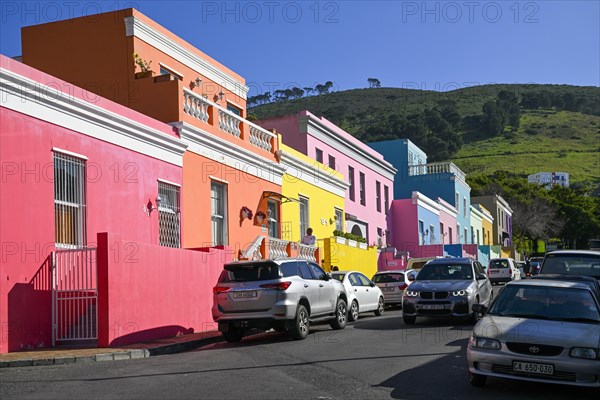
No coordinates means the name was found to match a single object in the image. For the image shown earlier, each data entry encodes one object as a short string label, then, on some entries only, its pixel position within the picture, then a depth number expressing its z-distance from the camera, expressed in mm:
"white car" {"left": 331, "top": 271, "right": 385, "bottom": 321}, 20203
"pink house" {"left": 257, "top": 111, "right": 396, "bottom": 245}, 32156
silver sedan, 8922
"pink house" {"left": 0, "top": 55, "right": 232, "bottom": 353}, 14117
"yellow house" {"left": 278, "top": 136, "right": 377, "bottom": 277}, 26828
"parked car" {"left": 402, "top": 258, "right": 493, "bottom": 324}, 17734
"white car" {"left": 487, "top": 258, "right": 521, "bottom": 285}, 43969
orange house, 20266
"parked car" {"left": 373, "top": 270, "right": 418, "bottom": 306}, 25688
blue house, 50906
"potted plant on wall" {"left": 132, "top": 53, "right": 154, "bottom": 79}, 20781
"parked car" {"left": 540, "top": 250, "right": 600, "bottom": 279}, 17012
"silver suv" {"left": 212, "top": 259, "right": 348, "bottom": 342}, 15047
